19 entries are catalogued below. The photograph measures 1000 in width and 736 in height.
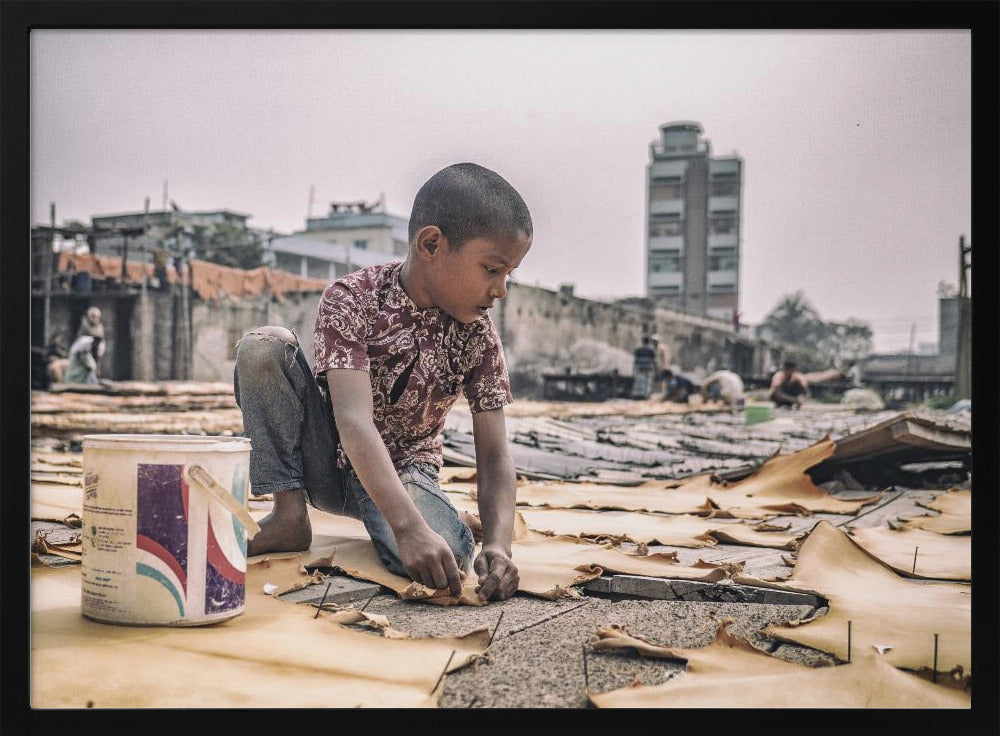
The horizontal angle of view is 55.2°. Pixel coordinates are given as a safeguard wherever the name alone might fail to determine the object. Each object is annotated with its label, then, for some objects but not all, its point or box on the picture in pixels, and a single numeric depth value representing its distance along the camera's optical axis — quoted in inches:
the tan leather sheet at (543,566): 66.8
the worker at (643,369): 434.6
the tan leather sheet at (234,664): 45.5
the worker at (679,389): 399.5
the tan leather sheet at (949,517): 99.5
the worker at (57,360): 259.6
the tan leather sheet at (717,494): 112.1
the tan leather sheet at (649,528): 89.4
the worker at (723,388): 398.9
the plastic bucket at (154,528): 53.8
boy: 67.6
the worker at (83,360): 254.2
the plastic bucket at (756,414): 243.1
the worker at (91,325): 268.2
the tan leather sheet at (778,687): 46.0
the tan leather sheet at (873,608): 53.6
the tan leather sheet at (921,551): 77.1
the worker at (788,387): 369.4
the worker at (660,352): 461.5
